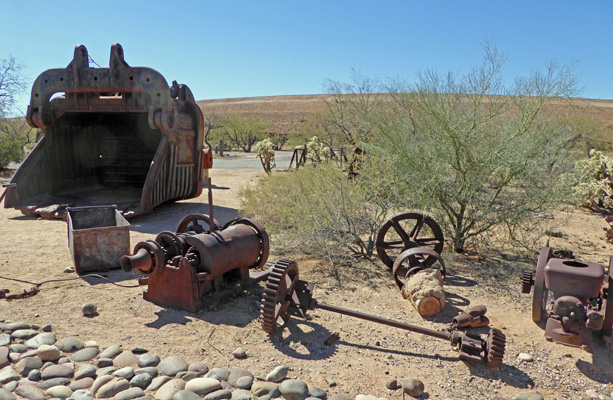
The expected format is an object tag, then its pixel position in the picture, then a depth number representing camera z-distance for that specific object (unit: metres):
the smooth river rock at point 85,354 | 3.42
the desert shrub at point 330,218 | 6.10
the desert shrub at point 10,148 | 16.47
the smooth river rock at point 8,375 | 3.11
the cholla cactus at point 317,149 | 15.78
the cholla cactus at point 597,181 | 10.25
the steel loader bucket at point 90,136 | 8.30
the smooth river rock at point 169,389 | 2.97
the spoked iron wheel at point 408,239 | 5.57
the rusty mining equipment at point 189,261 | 4.18
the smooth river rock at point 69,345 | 3.56
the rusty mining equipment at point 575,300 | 3.55
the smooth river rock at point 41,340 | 3.59
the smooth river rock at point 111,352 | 3.45
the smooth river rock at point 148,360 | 3.35
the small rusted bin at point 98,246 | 5.30
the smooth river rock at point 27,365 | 3.26
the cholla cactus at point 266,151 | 16.61
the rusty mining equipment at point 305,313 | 3.38
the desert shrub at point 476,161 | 5.91
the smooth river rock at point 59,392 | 2.95
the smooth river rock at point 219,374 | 3.20
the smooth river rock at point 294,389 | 2.99
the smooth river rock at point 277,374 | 3.19
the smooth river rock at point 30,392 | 2.93
